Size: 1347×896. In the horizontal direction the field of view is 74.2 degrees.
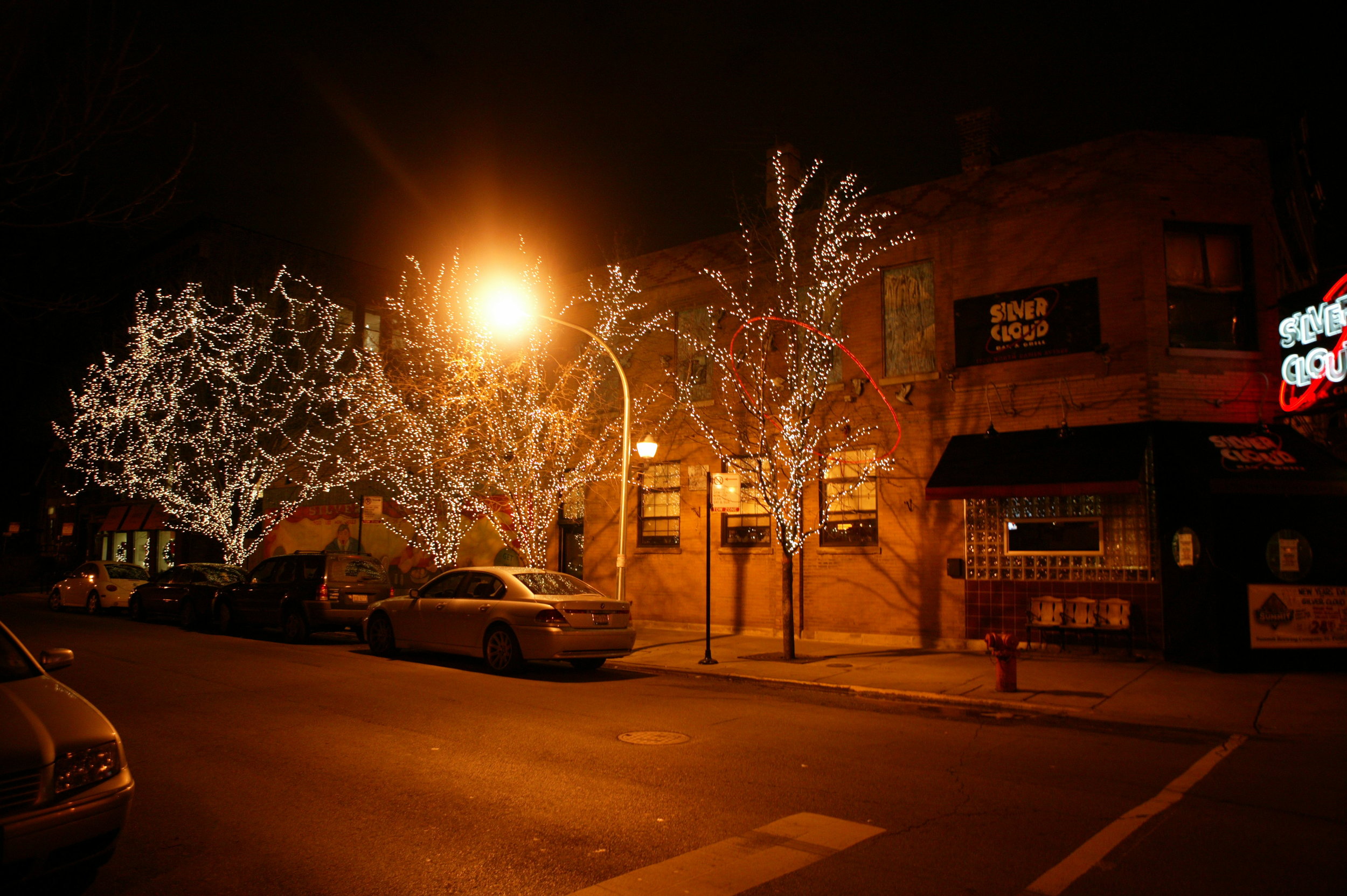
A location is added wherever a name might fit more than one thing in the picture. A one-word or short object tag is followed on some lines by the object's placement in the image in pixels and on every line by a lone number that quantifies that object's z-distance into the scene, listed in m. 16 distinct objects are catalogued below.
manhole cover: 8.21
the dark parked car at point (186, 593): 18.66
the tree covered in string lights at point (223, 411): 28.97
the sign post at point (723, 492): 14.27
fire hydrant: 11.13
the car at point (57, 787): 4.03
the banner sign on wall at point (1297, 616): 12.79
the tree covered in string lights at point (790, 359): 14.98
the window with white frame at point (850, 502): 16.77
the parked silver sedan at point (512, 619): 12.37
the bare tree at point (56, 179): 7.19
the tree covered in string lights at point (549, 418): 18.53
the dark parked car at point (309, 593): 16.09
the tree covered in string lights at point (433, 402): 18.70
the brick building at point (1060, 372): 13.92
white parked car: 23.52
